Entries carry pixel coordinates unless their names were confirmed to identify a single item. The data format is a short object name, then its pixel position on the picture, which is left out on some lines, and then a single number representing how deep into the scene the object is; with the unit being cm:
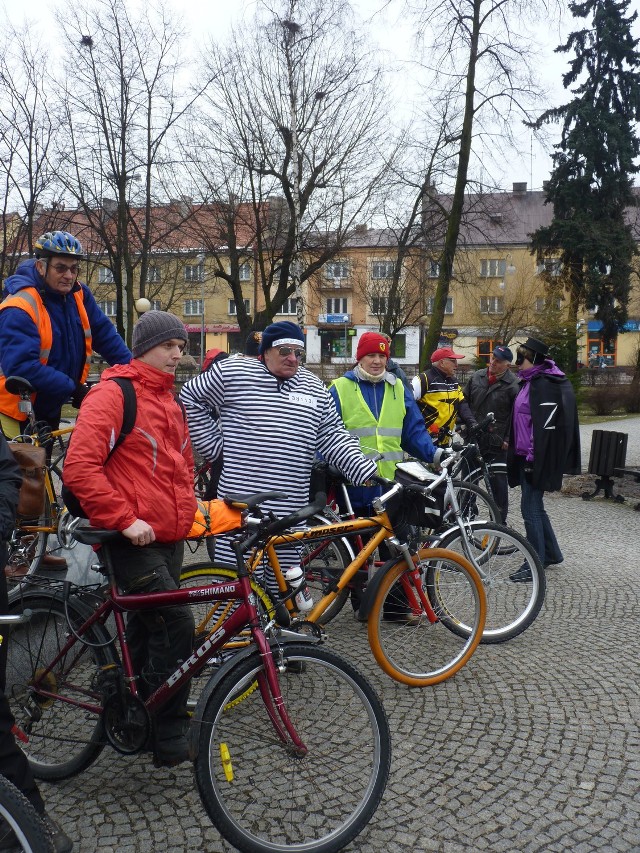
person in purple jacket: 666
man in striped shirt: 435
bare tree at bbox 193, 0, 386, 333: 2323
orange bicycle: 407
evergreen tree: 3794
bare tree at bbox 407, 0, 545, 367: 1661
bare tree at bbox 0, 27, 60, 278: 2036
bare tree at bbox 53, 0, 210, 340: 2053
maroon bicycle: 277
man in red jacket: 303
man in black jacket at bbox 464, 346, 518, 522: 827
